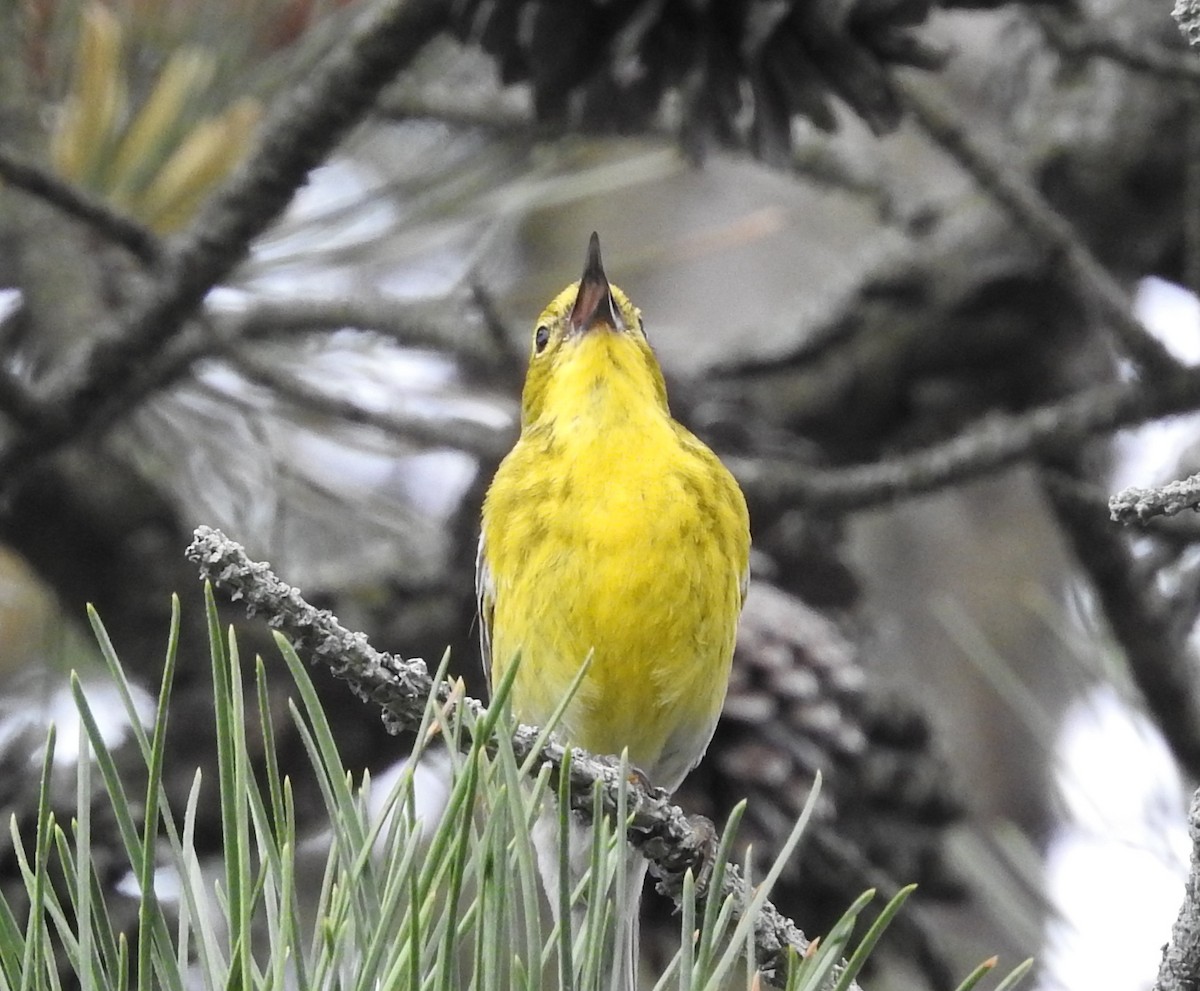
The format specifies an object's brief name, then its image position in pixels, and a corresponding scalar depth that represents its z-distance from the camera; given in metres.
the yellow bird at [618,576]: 6.64
